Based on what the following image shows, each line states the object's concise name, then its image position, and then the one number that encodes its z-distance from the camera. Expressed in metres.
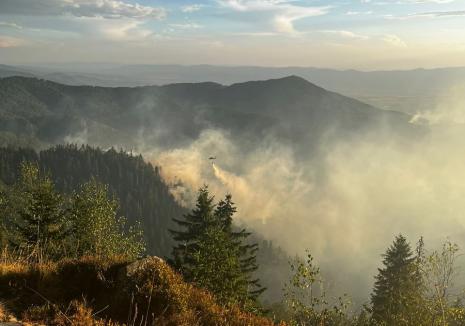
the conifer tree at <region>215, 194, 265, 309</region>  38.09
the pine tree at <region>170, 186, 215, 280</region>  35.78
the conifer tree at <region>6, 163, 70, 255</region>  36.72
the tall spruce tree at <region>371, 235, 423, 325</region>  36.31
